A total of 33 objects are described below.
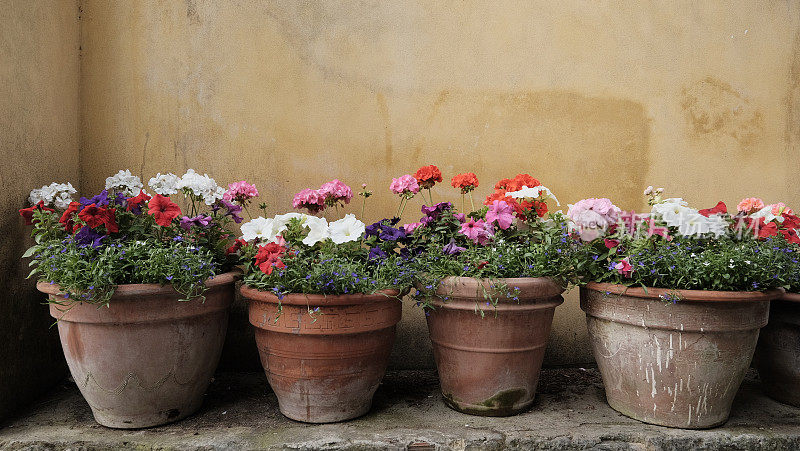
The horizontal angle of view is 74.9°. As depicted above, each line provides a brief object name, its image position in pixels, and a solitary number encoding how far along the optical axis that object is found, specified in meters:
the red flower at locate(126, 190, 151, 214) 2.30
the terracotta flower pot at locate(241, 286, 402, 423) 2.17
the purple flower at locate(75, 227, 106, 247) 2.16
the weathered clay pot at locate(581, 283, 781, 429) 2.15
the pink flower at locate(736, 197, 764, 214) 2.64
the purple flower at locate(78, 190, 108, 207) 2.27
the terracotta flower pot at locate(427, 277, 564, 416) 2.29
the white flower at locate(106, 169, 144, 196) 2.59
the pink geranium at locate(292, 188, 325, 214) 2.59
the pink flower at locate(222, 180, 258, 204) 2.59
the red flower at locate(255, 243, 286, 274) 2.17
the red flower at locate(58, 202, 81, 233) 2.18
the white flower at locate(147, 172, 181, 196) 2.54
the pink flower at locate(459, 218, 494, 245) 2.42
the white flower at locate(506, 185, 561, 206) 2.47
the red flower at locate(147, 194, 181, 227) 2.21
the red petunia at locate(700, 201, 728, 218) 2.49
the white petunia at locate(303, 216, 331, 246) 2.30
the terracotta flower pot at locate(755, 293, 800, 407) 2.49
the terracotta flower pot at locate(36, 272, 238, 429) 2.12
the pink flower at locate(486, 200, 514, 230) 2.45
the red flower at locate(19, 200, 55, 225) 2.25
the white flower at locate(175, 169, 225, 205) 2.50
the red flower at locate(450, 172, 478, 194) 2.63
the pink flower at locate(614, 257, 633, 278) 2.22
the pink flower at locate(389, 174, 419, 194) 2.63
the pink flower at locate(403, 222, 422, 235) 2.61
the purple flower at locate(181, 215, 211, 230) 2.42
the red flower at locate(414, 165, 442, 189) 2.64
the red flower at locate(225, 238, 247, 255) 2.57
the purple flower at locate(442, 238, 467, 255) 2.42
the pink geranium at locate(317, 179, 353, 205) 2.60
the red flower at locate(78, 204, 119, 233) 2.13
